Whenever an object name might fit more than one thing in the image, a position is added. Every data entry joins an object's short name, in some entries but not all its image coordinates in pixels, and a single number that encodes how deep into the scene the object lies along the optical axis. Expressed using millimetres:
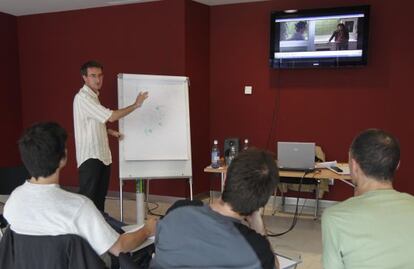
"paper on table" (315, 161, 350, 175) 3814
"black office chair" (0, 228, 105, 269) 1474
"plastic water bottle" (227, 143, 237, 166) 4223
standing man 3582
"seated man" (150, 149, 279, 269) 1272
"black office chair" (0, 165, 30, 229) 3252
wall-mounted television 4445
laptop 3758
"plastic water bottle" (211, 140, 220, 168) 4031
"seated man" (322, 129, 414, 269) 1354
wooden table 3652
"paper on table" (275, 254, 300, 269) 1708
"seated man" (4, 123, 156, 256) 1506
